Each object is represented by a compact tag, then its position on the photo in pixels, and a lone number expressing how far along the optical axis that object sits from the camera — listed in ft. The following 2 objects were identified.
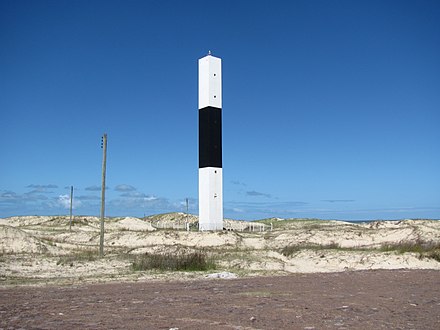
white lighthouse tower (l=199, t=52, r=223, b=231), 149.89
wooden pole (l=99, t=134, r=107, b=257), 96.74
